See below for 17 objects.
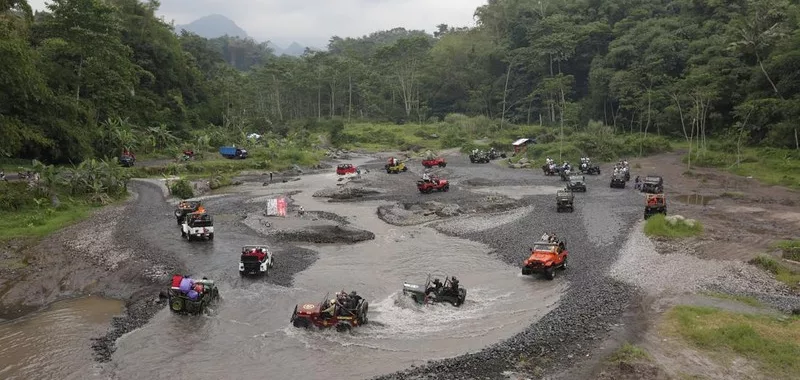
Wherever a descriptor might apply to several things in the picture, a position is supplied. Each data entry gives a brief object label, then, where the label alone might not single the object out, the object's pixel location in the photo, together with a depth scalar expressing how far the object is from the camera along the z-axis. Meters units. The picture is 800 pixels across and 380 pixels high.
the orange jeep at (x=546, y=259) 28.23
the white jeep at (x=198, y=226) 36.88
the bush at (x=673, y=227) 36.19
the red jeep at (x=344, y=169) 72.41
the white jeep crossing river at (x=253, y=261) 29.56
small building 101.25
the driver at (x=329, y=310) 22.22
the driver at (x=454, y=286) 25.05
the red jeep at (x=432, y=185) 56.95
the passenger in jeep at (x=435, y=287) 25.31
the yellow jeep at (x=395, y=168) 73.73
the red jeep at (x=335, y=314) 22.19
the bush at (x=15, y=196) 39.97
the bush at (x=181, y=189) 54.69
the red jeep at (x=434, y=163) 80.31
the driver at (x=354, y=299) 22.60
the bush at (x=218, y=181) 62.61
